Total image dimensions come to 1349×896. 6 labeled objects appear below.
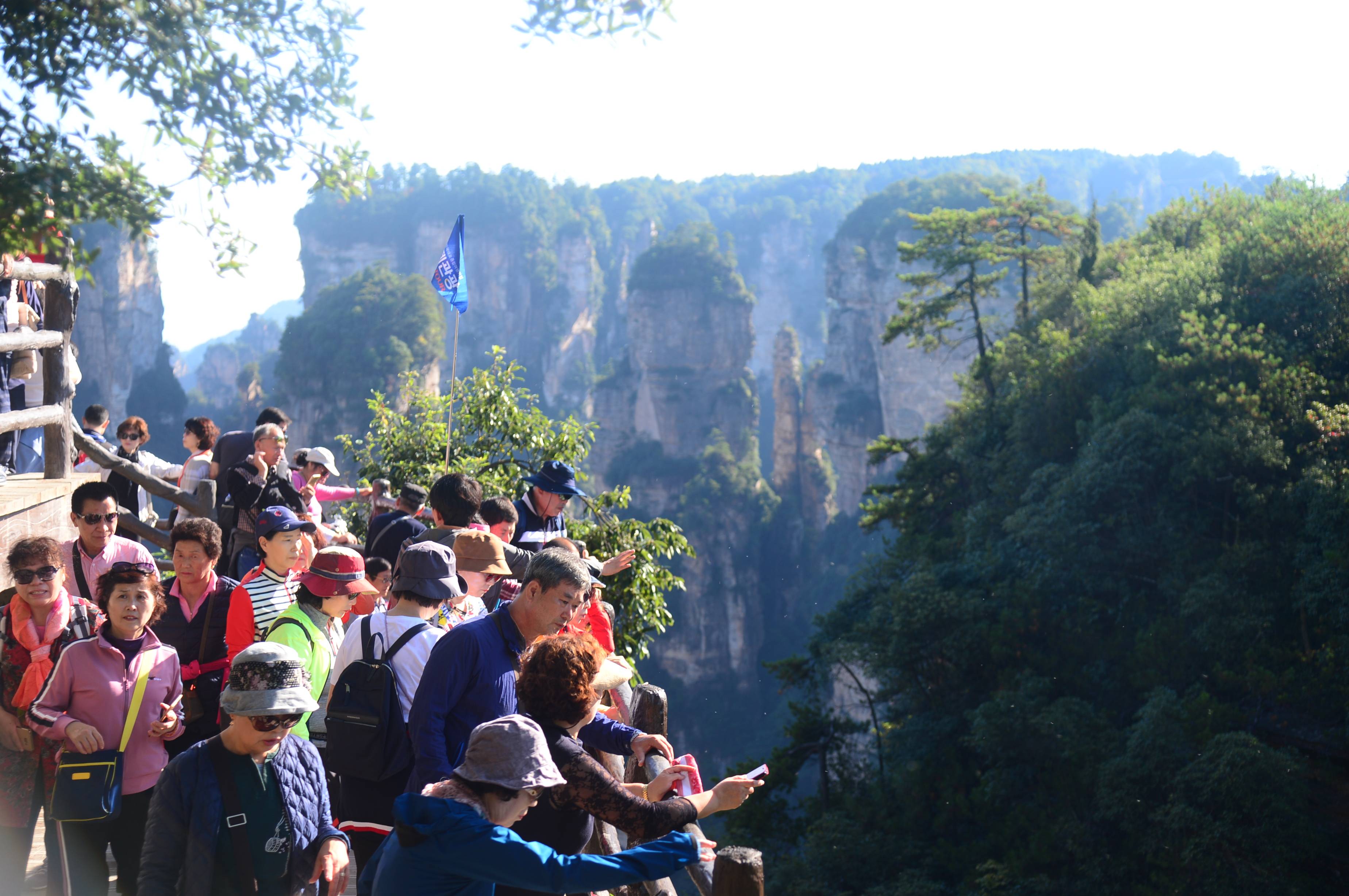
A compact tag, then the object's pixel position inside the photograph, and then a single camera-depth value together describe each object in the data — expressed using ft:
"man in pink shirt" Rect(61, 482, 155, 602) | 14.33
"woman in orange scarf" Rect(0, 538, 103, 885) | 11.89
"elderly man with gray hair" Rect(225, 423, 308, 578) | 19.08
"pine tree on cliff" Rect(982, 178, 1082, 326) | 97.91
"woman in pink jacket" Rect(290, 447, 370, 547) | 23.16
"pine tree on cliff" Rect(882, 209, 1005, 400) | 94.38
